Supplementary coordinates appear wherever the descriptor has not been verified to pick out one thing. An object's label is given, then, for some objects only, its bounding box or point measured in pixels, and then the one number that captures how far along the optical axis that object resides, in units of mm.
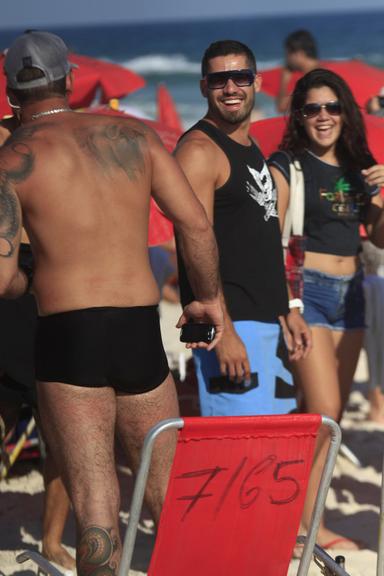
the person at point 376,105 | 11965
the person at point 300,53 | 17844
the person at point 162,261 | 14069
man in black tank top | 8156
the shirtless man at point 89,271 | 6512
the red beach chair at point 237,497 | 6062
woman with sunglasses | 9344
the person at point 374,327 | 12641
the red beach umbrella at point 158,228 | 9656
